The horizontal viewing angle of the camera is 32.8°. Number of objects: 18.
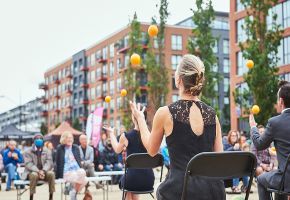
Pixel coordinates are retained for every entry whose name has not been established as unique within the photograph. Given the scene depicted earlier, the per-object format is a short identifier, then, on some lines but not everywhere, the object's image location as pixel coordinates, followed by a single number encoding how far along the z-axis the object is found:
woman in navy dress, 7.89
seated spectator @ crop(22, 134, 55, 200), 12.27
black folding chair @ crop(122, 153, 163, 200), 6.83
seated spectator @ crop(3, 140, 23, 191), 18.48
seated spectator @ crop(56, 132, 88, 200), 11.68
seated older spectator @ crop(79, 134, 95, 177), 14.27
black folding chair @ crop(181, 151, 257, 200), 3.47
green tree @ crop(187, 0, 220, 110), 35.72
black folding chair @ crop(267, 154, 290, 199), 5.77
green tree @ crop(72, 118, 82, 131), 83.44
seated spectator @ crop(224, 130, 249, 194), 13.22
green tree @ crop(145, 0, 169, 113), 44.34
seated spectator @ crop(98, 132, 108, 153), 18.38
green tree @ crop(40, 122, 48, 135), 95.75
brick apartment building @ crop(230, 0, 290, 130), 46.38
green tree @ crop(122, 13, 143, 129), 44.97
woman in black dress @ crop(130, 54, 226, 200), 3.74
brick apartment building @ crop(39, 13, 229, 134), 74.19
